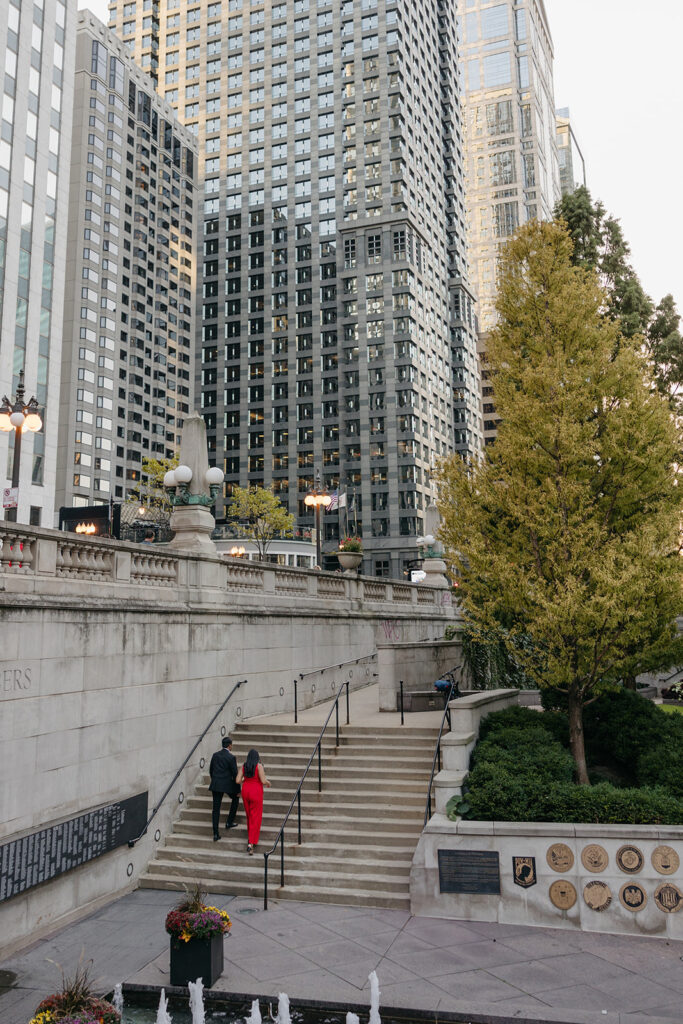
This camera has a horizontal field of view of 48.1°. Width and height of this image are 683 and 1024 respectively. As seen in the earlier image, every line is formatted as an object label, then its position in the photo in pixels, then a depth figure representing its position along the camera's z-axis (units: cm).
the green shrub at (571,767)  1180
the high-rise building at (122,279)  9681
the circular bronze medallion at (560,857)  1144
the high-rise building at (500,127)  15688
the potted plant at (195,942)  915
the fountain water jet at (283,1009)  805
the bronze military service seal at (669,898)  1092
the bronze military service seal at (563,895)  1128
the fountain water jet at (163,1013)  787
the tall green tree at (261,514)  6606
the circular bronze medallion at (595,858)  1134
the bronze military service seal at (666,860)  1113
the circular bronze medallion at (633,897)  1104
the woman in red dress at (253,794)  1315
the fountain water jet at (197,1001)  818
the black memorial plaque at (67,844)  1049
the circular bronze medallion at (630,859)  1123
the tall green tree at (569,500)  1357
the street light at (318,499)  3244
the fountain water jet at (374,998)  810
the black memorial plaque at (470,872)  1159
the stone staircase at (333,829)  1254
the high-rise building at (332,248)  9344
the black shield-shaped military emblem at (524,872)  1148
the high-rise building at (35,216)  6009
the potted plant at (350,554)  2488
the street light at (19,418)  1722
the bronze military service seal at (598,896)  1116
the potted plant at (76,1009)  681
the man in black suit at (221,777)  1371
